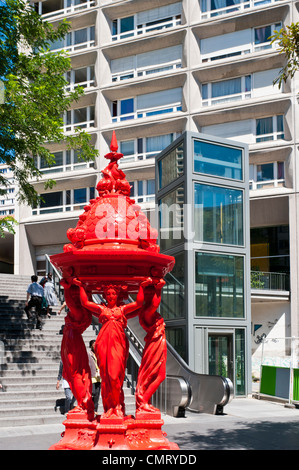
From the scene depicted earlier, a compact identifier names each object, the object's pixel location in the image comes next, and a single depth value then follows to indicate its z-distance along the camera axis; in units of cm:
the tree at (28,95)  1455
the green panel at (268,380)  1683
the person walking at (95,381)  1039
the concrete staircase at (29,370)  1135
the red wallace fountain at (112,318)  574
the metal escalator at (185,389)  1262
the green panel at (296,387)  1558
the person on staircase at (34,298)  1581
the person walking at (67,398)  1121
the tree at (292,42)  834
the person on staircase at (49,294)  1748
